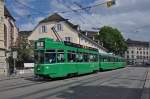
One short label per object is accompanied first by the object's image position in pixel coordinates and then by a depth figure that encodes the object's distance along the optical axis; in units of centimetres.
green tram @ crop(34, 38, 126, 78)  1103
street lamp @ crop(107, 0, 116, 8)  1054
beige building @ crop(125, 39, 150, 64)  7216
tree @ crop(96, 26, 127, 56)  4577
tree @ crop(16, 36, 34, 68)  1998
